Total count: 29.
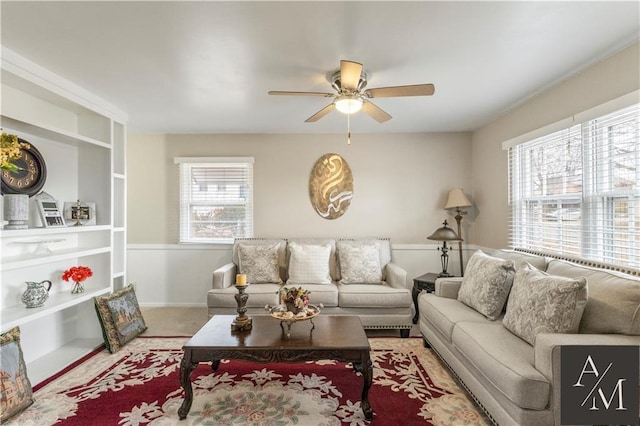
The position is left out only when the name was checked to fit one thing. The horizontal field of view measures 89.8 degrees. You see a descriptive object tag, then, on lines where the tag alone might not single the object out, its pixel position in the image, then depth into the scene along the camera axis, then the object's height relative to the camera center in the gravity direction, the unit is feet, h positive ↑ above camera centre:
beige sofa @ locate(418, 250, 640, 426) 5.25 -2.65
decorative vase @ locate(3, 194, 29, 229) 7.72 +0.10
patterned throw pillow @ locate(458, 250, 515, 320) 8.12 -1.89
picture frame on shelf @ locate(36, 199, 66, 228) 8.84 +0.04
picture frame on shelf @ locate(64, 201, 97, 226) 10.04 +0.04
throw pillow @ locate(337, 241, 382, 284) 12.51 -1.98
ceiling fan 7.09 +3.01
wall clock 8.30 +1.08
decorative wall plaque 14.66 +1.33
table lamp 12.82 -0.88
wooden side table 12.16 -2.75
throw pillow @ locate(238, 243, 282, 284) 12.60 -1.97
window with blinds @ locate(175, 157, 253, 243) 14.89 +0.57
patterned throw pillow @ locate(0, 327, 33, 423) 6.66 -3.55
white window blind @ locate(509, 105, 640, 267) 7.36 +0.67
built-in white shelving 8.30 -0.16
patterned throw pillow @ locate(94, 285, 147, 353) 10.00 -3.40
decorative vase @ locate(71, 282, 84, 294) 10.05 -2.34
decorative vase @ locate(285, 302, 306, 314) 7.80 -2.29
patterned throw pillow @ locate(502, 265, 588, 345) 6.00 -1.82
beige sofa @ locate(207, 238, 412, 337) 11.25 -2.47
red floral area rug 6.77 -4.28
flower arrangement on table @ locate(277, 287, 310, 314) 7.80 -2.09
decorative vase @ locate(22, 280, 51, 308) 8.39 -2.13
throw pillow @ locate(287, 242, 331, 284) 12.39 -1.96
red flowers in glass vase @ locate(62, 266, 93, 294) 9.85 -1.89
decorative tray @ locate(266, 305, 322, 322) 7.59 -2.42
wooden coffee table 6.80 -2.92
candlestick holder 7.85 -2.48
